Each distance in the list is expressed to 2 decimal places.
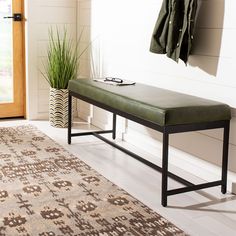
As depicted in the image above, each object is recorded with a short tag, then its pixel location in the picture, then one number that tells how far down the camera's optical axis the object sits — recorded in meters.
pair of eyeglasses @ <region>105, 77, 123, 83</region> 3.44
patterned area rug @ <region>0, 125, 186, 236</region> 2.22
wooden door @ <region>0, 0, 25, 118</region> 4.53
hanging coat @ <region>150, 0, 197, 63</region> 2.87
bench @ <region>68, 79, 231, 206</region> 2.51
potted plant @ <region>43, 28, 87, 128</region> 4.34
